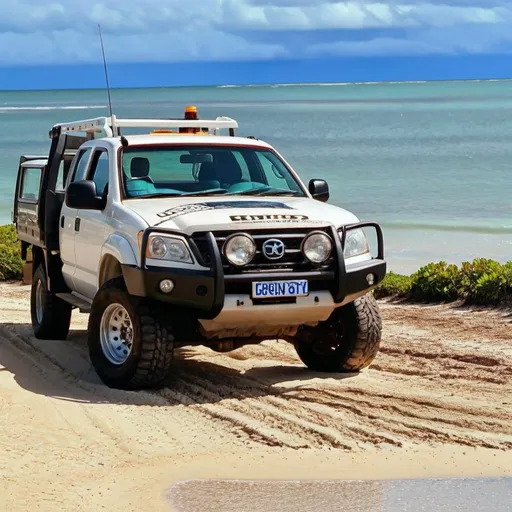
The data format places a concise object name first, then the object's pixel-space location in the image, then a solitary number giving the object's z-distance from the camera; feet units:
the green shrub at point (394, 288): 40.40
